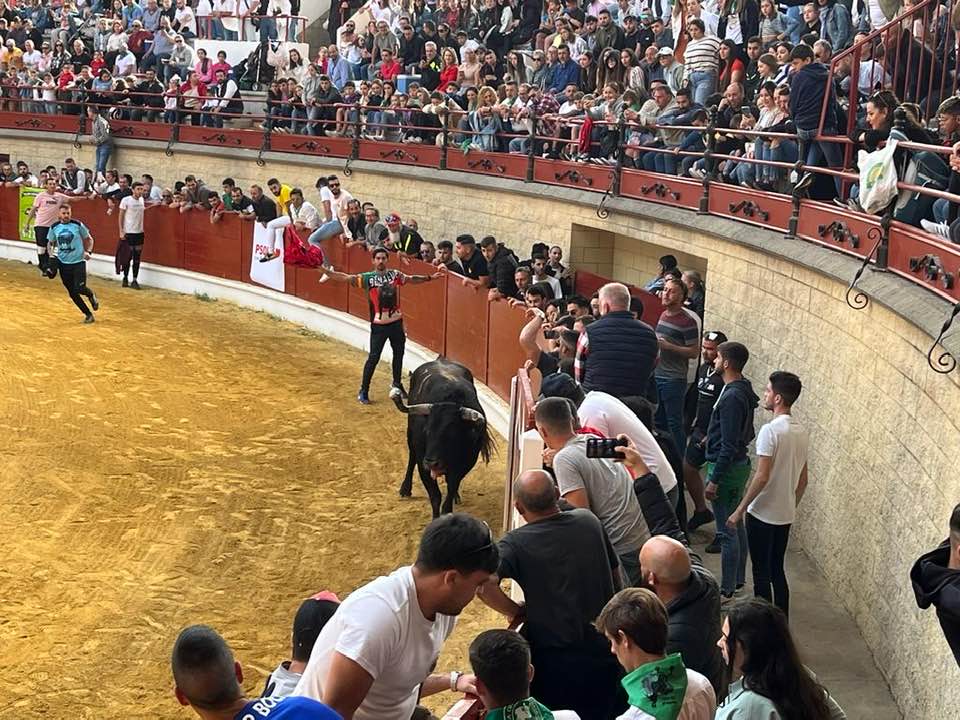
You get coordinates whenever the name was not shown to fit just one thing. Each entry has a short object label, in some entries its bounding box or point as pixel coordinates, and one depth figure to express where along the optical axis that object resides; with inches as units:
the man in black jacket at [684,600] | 184.5
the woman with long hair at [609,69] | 706.8
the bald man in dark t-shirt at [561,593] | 202.4
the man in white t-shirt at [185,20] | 1186.0
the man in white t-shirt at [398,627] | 147.6
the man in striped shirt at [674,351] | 407.8
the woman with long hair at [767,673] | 154.3
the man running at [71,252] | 711.7
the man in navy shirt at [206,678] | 146.3
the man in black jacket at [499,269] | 574.6
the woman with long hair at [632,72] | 685.3
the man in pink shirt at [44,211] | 810.8
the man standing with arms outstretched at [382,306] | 559.5
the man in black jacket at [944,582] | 167.9
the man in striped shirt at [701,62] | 623.5
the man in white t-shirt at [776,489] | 298.5
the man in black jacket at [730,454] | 316.2
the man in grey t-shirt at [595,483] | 234.4
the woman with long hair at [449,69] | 873.6
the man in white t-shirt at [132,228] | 857.5
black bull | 422.0
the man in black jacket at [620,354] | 331.3
